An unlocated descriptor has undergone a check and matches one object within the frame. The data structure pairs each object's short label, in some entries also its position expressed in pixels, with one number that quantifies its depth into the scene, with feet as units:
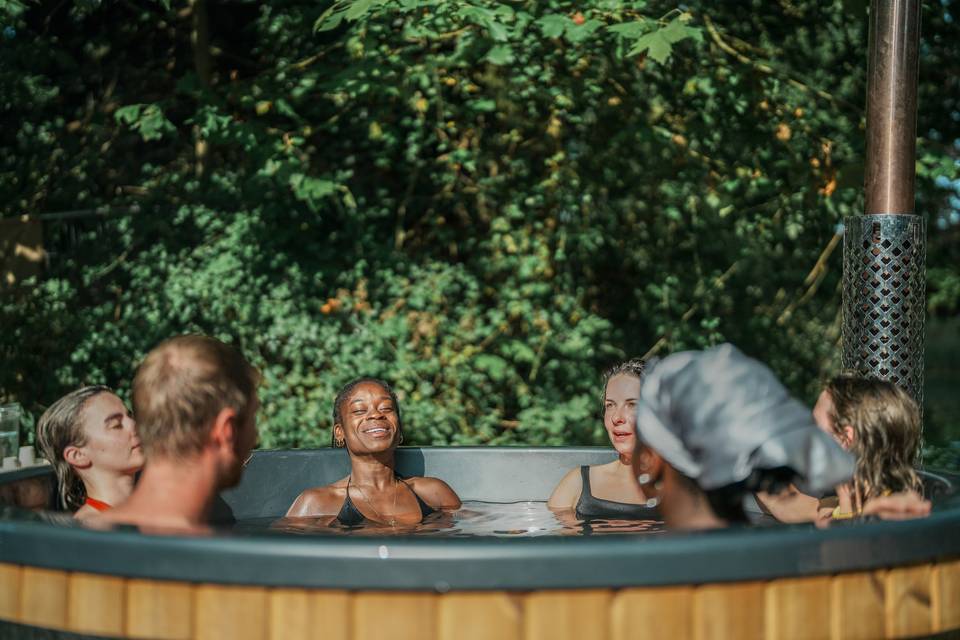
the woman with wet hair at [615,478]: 13.65
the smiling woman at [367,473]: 14.23
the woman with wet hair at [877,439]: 9.75
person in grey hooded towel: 6.48
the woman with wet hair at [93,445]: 11.18
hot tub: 6.85
